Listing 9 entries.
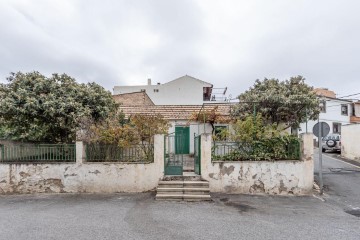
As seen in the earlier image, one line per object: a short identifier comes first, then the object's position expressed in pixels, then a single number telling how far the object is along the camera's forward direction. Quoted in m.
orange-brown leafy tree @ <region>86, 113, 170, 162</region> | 11.01
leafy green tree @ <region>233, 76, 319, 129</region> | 15.50
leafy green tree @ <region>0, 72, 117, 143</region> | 11.08
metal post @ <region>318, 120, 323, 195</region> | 10.48
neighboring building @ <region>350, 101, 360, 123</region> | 34.07
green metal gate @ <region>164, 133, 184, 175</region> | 10.98
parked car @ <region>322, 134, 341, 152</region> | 21.86
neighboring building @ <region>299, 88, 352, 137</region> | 32.19
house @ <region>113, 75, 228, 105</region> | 29.84
